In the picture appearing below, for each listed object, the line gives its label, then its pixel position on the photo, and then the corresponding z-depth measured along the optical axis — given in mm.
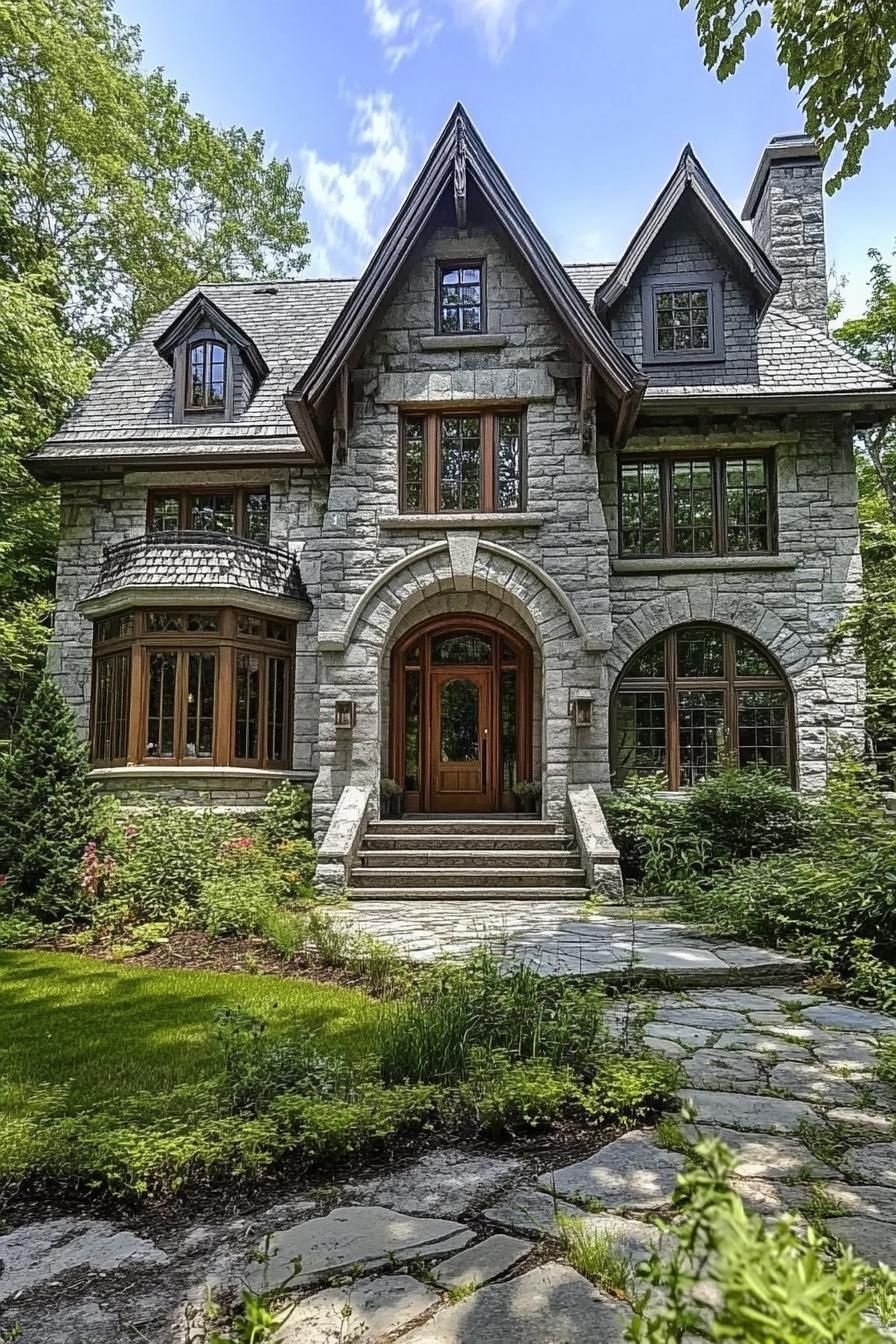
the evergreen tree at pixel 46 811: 8523
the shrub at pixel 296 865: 9680
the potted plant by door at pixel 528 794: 12477
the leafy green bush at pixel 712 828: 9969
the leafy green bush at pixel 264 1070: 3225
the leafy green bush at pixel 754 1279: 850
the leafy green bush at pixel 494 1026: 3619
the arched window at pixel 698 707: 12391
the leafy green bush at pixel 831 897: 5984
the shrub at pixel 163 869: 8383
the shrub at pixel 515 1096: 3154
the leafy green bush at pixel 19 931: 7777
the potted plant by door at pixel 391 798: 12172
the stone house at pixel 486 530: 11570
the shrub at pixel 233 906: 7812
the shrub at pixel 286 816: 11281
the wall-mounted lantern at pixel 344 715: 11289
